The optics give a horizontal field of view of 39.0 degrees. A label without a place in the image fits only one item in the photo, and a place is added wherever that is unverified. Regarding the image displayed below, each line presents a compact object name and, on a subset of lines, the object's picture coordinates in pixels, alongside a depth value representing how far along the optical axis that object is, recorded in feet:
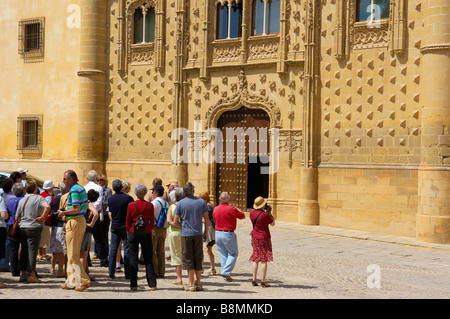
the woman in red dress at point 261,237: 34.81
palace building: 58.39
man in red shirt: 36.06
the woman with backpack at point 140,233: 33.40
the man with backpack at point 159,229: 37.01
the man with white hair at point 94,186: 39.14
